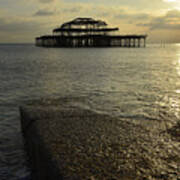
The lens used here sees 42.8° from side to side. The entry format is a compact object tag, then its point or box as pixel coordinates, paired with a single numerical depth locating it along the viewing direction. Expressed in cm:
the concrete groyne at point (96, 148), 270
